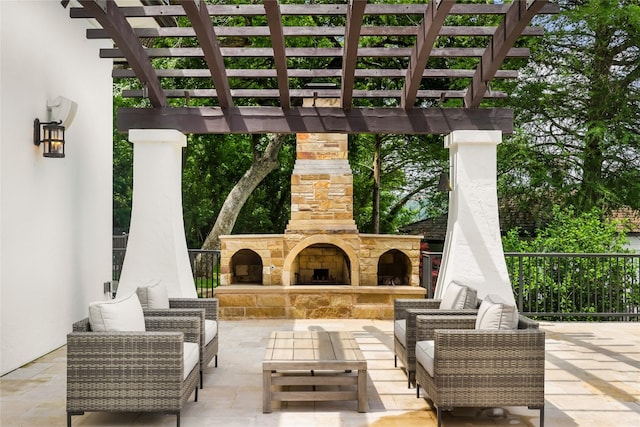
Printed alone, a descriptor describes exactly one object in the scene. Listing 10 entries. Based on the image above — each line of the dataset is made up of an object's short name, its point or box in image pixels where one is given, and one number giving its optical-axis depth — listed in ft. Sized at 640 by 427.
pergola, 21.38
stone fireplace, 29.27
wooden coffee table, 14.34
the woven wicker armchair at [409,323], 16.81
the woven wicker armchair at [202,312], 16.62
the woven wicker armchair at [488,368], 13.17
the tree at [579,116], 40.75
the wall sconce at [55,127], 19.58
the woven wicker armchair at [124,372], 12.87
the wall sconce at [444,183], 23.08
